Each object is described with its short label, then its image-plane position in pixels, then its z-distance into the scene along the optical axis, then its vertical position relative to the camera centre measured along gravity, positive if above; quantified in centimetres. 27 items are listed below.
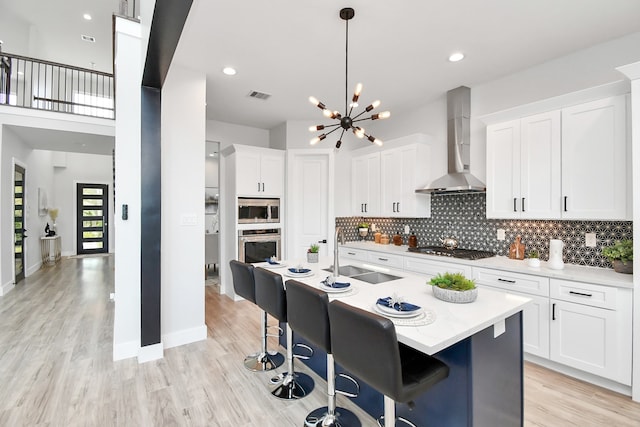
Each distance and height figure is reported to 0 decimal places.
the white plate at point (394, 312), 148 -49
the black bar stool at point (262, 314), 255 -89
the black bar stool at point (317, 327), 169 -67
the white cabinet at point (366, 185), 477 +48
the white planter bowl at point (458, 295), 173 -47
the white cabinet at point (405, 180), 422 +48
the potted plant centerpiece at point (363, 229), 524 -27
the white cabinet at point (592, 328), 227 -91
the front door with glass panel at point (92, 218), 980 -14
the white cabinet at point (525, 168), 286 +47
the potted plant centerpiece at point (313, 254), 298 -40
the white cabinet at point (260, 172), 474 +67
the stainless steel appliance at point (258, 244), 473 -49
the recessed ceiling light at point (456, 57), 301 +158
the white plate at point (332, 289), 193 -49
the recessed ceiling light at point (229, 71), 335 +161
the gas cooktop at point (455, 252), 341 -46
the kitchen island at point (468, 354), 140 -75
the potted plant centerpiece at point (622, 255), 247 -35
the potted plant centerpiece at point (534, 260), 282 -44
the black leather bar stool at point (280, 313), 215 -72
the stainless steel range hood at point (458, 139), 378 +94
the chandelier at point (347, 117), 233 +81
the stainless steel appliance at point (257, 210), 479 +6
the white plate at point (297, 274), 241 -49
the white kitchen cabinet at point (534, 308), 266 -84
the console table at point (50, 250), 772 -95
